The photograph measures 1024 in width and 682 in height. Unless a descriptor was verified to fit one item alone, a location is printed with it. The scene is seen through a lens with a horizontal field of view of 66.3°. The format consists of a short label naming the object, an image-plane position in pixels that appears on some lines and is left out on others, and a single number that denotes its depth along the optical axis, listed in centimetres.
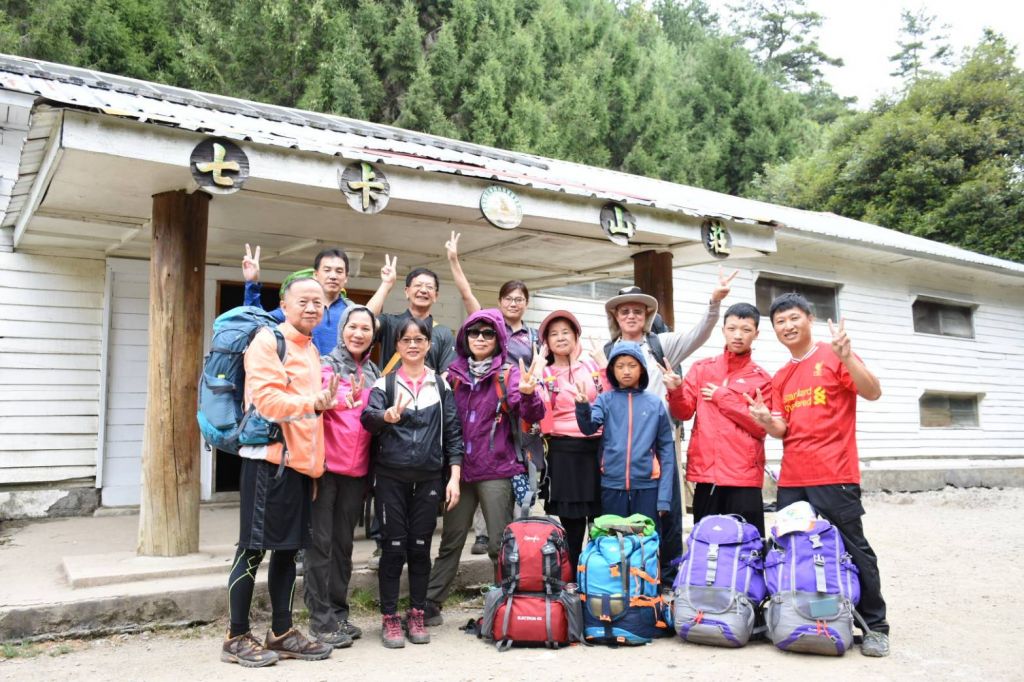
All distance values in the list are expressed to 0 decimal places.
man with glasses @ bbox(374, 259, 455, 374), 463
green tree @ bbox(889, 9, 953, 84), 4003
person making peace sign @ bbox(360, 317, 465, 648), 418
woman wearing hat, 464
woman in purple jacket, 452
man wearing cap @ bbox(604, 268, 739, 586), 473
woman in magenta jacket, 412
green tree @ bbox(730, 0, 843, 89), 4053
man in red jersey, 411
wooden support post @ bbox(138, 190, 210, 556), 487
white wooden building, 465
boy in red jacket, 450
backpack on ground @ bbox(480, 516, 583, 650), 419
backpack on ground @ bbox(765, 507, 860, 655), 395
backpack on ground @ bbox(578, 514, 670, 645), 423
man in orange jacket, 368
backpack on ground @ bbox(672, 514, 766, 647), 411
